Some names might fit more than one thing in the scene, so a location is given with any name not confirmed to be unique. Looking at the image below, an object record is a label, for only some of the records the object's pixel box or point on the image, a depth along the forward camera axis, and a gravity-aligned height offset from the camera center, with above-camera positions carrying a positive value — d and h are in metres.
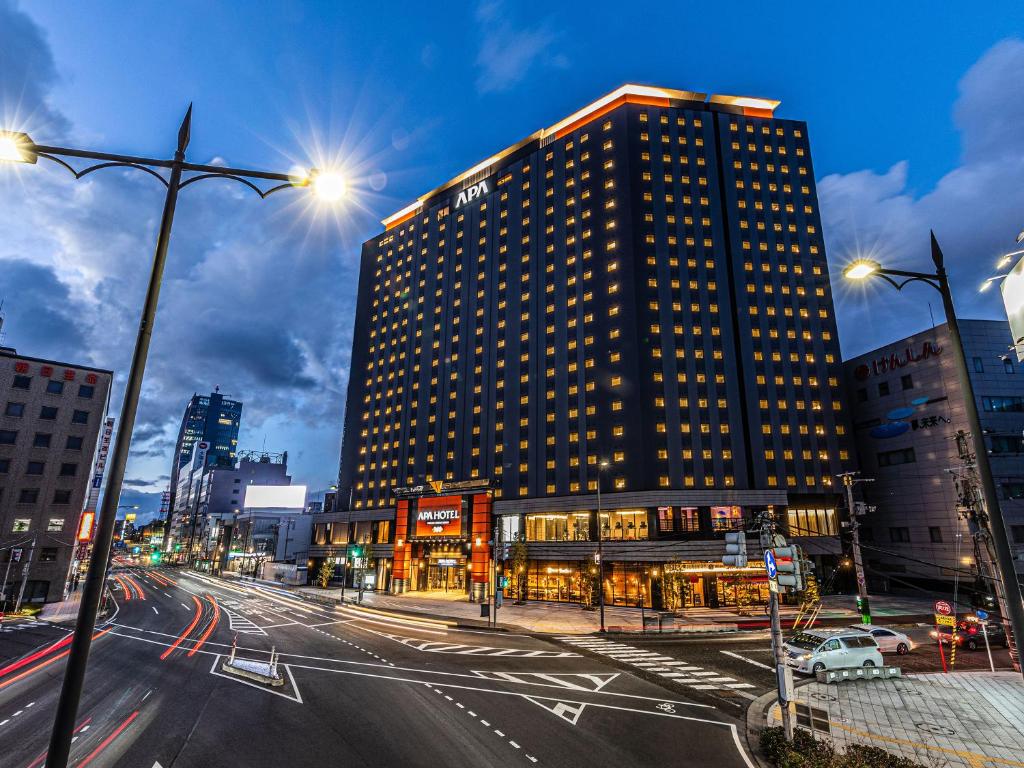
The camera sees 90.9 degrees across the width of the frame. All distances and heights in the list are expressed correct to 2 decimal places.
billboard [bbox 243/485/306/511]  121.06 +5.08
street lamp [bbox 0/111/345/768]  5.81 +2.73
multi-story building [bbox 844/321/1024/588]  56.94 +10.44
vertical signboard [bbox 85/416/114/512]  94.38 +11.64
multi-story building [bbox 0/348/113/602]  57.84 +6.31
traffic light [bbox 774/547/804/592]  15.63 -1.32
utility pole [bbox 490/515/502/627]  43.56 -5.18
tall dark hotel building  60.19 +21.46
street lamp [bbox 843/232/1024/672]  9.07 +1.57
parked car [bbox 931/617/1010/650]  30.27 -6.43
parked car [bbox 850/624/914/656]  28.30 -6.23
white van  23.56 -5.89
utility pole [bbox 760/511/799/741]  14.78 -3.71
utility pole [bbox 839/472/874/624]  34.31 -2.42
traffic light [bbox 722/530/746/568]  16.06 -0.86
